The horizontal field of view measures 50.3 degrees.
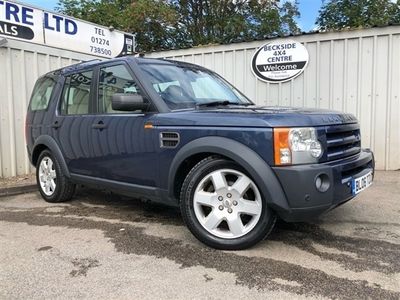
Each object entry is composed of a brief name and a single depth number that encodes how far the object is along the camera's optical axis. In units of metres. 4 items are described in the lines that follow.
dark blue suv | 3.46
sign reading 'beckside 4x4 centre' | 8.43
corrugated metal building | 7.70
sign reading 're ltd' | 7.79
